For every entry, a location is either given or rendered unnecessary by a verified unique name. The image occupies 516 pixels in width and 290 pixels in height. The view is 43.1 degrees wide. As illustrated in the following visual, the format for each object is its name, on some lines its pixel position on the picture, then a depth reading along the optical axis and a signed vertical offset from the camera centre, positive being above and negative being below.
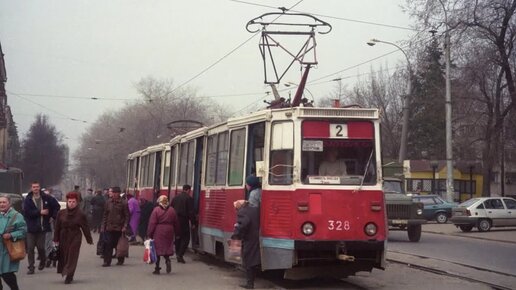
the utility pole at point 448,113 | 31.20 +4.80
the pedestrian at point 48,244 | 14.30 -1.12
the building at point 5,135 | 50.56 +5.84
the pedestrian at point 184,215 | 15.21 -0.38
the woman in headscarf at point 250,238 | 10.89 -0.61
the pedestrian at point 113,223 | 14.53 -0.62
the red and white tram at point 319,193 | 10.59 +0.19
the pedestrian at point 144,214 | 20.44 -0.54
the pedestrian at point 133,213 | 17.23 -0.44
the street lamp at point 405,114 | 32.16 +4.58
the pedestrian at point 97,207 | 23.14 -0.43
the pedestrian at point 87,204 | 25.33 -0.39
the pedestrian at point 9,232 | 9.16 -0.57
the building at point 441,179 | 54.06 +2.51
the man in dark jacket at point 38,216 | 13.11 -0.47
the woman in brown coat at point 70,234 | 11.59 -0.72
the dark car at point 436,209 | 37.59 +0.01
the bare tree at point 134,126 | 61.06 +7.23
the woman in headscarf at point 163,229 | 12.76 -0.62
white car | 29.42 -0.13
